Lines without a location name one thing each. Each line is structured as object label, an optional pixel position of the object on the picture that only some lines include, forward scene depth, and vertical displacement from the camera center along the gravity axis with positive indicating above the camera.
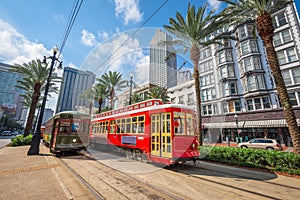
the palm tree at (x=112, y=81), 24.60 +8.89
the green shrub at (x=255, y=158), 6.36 -1.28
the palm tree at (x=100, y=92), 26.00 +7.39
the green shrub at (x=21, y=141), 15.45 -1.05
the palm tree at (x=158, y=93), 27.27 +7.59
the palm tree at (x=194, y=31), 11.92 +8.80
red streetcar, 6.47 +0.03
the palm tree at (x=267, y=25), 7.17 +6.64
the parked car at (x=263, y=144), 14.44 -1.08
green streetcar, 9.55 -0.01
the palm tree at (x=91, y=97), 25.33 +6.52
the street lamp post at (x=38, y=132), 9.94 -0.07
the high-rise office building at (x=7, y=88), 76.97 +23.76
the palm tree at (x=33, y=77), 17.78 +7.13
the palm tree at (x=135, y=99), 30.95 +7.45
